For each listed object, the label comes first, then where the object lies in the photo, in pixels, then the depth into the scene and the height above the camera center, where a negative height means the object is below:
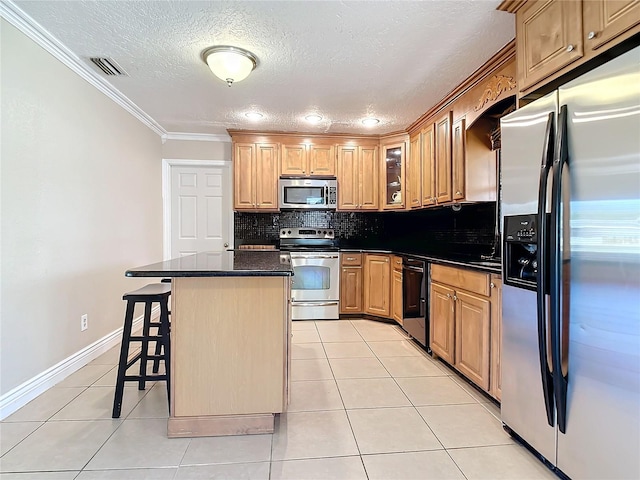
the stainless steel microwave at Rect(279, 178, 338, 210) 4.39 +0.60
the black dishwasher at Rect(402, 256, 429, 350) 3.08 -0.56
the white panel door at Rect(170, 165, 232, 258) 4.59 +0.43
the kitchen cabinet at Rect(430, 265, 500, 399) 2.12 -0.58
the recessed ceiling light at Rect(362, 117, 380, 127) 3.87 +1.35
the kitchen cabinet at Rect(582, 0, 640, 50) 1.24 +0.83
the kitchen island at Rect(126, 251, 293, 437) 1.78 -0.58
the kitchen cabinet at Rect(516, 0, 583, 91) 1.48 +0.94
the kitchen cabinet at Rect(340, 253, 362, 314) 4.30 -0.49
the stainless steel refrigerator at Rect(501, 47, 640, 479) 1.17 -0.13
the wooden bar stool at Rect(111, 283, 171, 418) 1.97 -0.58
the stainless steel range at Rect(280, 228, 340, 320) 4.23 -0.53
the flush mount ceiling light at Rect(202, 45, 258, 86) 2.38 +1.25
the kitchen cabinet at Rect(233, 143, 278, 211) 4.36 +0.82
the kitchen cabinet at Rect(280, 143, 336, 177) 4.43 +1.03
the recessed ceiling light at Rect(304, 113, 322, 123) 3.80 +1.36
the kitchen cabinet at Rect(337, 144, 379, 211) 4.51 +0.82
